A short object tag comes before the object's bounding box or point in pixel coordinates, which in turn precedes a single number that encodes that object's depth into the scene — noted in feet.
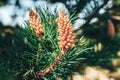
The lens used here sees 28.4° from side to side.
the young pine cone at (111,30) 1.44
